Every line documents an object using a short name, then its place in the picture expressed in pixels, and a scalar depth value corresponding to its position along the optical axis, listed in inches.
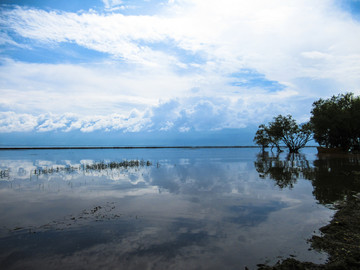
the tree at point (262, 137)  4635.8
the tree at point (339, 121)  2869.8
